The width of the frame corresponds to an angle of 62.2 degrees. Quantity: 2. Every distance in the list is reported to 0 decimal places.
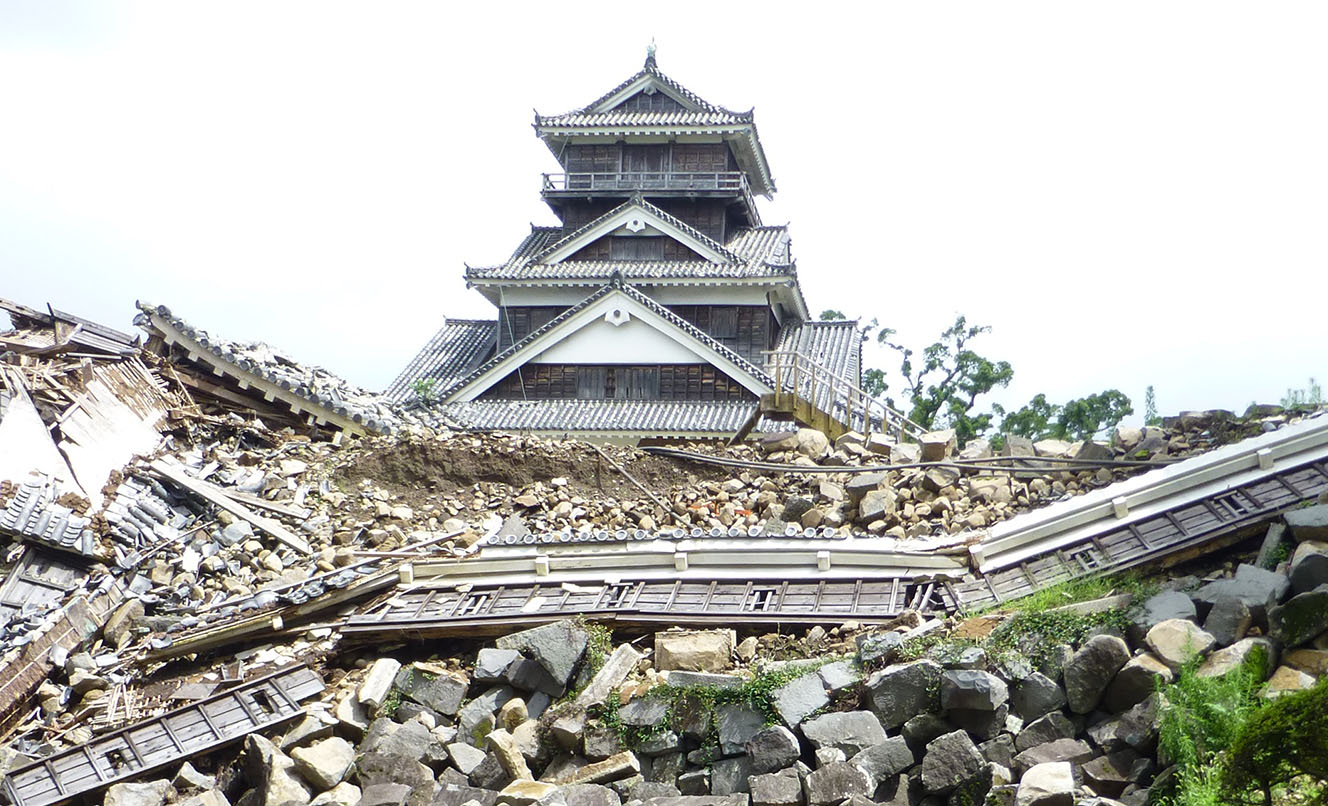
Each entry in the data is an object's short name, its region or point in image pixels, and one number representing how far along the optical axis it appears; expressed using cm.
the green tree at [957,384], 2853
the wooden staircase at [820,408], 1858
